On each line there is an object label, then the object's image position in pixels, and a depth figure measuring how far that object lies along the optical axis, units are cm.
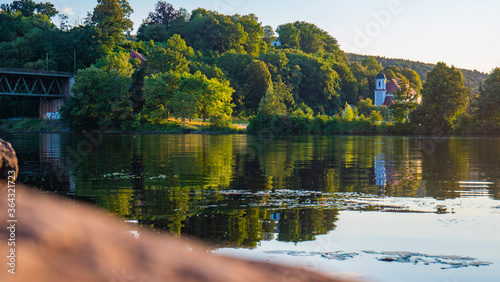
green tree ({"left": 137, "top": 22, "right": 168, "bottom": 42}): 16462
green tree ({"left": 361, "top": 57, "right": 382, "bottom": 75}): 18374
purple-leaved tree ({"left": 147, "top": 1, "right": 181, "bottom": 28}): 18625
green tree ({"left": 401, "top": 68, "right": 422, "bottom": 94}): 19281
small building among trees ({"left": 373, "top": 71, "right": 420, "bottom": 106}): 16650
